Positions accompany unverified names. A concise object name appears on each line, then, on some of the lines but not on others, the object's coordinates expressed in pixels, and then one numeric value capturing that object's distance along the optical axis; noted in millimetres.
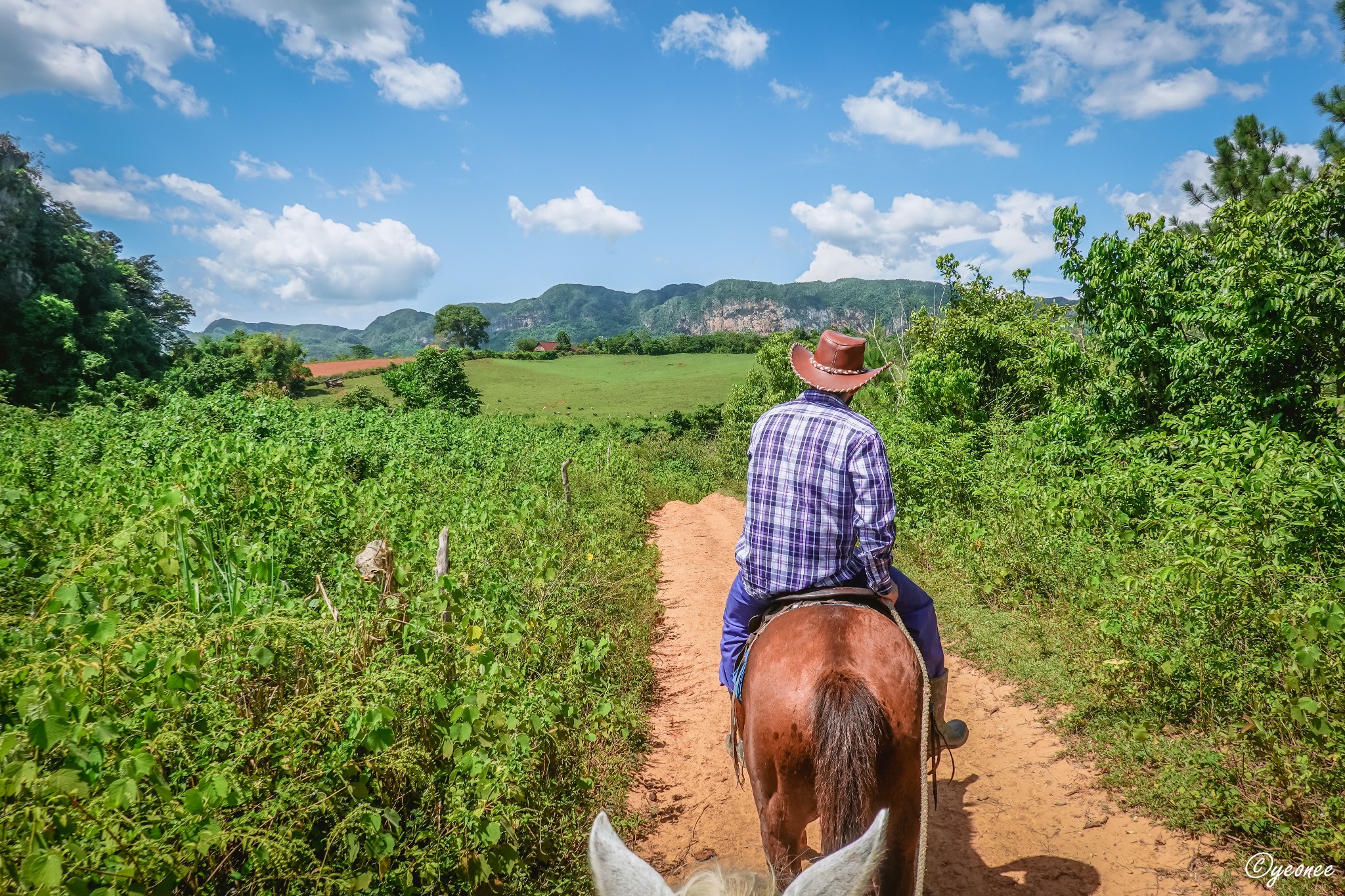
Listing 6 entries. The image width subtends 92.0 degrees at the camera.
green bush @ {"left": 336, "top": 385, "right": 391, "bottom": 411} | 45156
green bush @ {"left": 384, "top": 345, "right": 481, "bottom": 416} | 45656
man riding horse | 3104
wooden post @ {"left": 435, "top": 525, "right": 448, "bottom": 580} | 5234
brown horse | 2354
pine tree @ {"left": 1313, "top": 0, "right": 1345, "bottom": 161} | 12281
